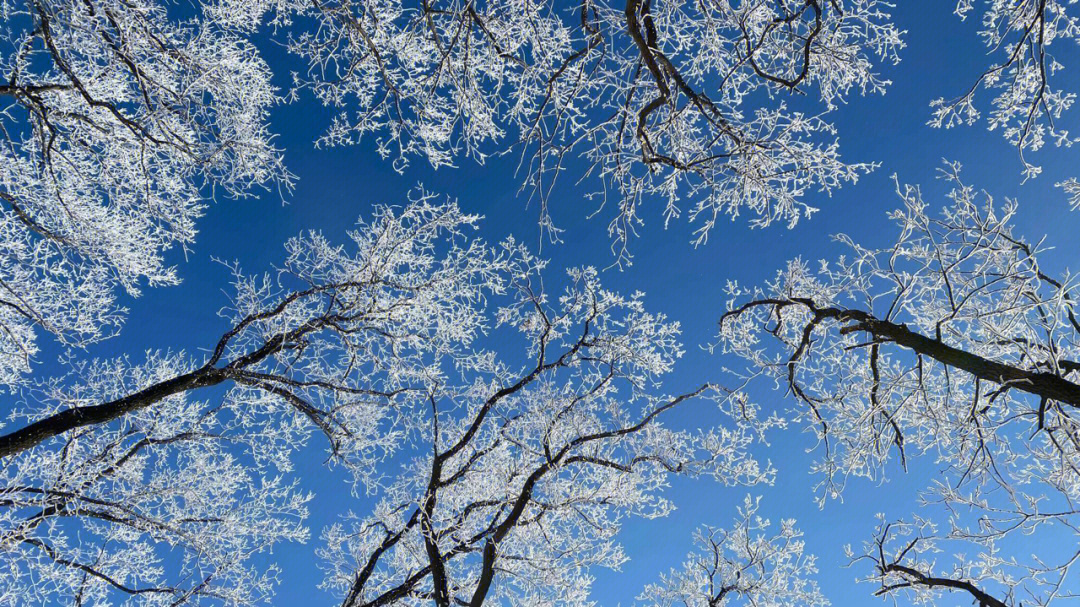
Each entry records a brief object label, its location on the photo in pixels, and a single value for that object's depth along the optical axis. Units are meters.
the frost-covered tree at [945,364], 4.30
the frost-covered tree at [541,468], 8.22
